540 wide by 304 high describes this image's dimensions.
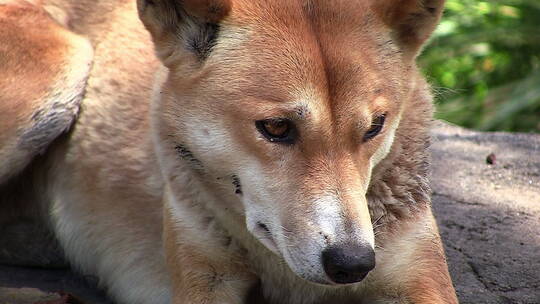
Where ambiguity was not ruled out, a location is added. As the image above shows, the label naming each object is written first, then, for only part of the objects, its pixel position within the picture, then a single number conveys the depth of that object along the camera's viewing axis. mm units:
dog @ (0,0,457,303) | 6086
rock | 8094
